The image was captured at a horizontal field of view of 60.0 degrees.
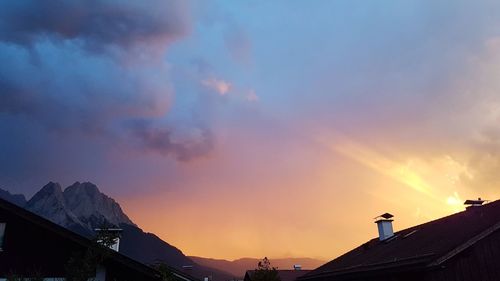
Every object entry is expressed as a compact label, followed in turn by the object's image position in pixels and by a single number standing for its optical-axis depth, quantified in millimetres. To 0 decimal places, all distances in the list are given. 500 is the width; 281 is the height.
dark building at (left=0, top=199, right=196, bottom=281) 16812
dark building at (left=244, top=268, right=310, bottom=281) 50862
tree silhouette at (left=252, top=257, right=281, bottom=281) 36900
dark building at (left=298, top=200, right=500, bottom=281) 18297
